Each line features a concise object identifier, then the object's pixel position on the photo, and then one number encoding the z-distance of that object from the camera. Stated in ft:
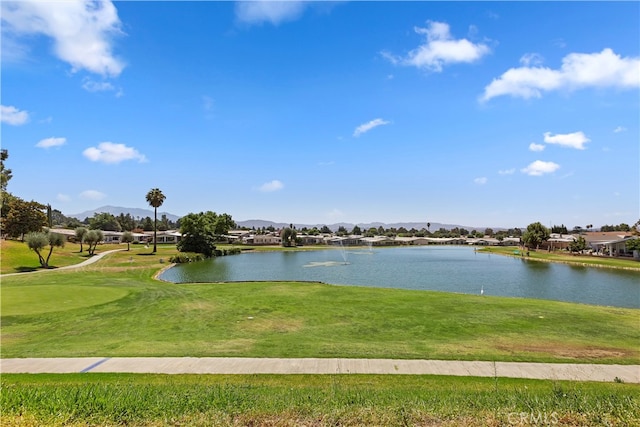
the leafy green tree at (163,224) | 560.04
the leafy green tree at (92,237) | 216.33
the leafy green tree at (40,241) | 149.38
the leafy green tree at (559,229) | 534.37
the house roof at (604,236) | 295.89
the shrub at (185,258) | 222.97
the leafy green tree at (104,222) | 479.00
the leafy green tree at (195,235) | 273.95
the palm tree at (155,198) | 277.64
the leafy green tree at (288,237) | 424.05
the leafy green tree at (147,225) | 528.58
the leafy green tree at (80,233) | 219.84
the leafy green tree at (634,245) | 215.51
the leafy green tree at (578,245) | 280.31
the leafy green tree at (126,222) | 517.80
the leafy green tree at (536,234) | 321.93
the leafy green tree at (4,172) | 217.34
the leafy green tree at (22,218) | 211.20
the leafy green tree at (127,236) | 293.47
